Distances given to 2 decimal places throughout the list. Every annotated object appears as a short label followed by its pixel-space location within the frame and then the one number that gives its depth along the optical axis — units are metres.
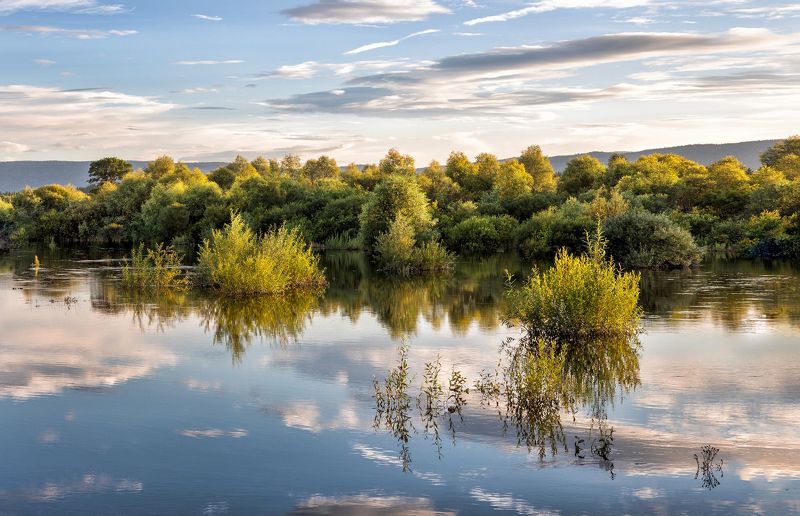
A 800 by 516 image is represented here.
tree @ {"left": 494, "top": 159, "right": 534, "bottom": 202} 66.75
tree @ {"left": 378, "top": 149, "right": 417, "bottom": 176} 88.99
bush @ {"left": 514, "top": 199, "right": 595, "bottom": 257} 45.00
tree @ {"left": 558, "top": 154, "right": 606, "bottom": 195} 71.94
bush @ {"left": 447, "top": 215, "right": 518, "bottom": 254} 53.19
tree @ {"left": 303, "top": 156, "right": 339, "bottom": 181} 127.19
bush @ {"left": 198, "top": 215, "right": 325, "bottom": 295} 27.73
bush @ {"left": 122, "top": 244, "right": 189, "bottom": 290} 30.94
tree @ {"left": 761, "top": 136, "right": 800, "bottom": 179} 74.19
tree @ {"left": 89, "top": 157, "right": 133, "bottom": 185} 121.62
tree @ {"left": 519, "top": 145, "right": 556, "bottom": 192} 95.19
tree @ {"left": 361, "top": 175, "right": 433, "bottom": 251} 45.84
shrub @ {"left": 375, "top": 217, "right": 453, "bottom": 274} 37.88
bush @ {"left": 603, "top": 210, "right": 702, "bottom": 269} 38.38
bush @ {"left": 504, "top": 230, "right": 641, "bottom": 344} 17.67
